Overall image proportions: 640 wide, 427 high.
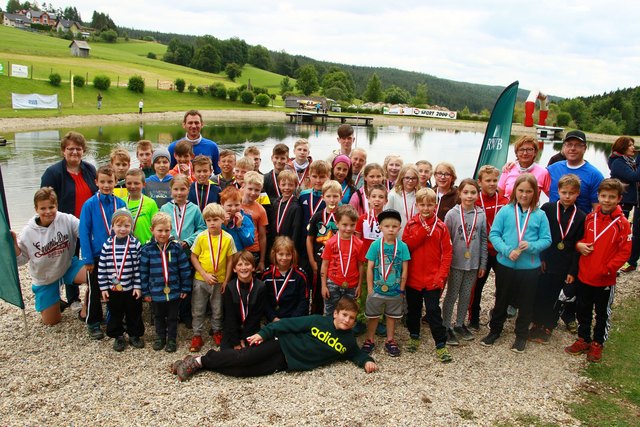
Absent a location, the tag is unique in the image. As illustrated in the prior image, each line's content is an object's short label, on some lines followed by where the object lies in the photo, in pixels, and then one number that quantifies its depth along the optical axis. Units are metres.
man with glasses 5.88
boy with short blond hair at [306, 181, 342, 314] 5.45
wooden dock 63.85
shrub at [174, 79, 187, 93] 65.31
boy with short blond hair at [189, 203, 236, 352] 5.20
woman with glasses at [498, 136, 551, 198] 5.81
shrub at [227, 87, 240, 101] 70.38
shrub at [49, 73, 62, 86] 46.19
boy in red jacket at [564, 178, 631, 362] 5.06
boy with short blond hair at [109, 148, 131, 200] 5.99
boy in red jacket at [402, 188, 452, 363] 5.13
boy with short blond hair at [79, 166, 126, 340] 5.36
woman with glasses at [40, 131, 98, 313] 5.84
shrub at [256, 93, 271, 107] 71.06
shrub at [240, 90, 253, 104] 70.62
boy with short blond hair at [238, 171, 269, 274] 5.66
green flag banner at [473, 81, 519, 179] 8.46
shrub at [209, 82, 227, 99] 68.69
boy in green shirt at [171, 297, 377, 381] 4.73
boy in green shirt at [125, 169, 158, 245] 5.51
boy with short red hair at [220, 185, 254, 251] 5.38
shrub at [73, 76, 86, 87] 49.19
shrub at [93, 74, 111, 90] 51.66
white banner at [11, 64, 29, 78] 46.23
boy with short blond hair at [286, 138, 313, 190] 6.83
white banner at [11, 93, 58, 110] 37.12
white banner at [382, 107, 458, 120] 86.75
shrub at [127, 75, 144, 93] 56.81
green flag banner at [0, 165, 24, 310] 5.11
